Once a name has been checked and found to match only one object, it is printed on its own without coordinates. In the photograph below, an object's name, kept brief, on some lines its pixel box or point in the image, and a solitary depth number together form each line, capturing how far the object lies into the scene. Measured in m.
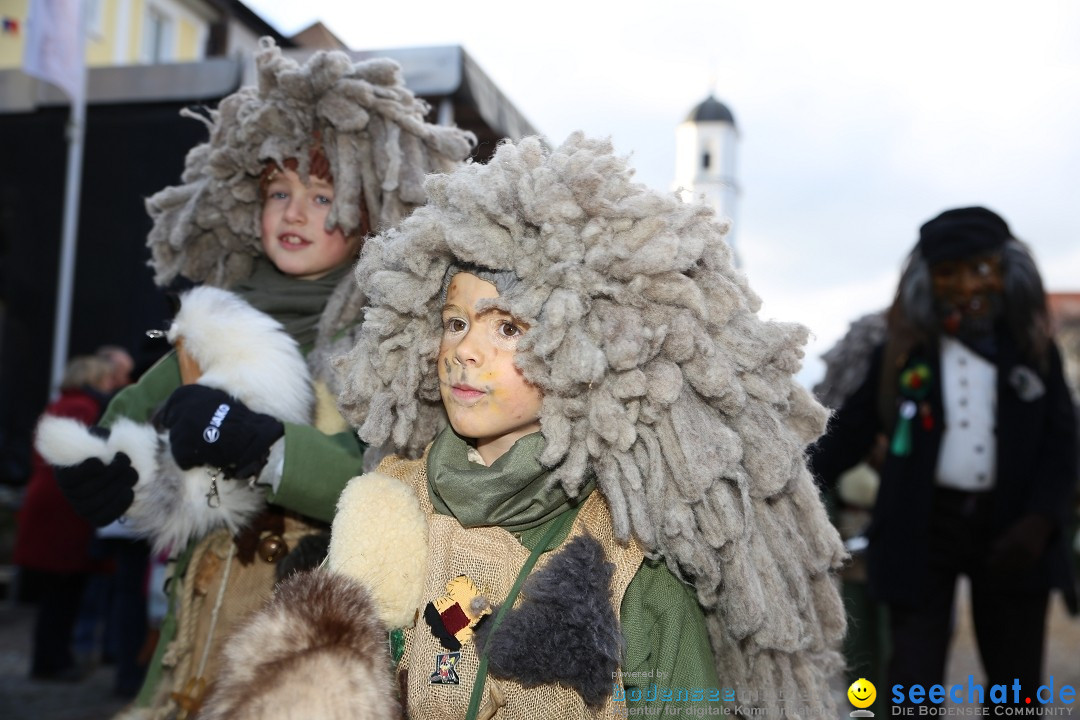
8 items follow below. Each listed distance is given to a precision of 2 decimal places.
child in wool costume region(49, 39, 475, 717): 2.34
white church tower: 35.75
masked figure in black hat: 3.40
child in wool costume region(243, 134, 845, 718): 1.83
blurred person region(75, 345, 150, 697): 5.45
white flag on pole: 6.62
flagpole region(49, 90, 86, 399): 7.09
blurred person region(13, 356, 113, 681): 5.75
